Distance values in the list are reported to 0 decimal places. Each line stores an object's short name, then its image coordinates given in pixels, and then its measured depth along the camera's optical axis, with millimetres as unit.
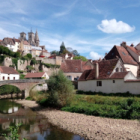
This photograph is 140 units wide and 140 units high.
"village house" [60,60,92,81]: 40125
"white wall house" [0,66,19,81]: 46656
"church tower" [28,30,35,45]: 119119
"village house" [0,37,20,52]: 74238
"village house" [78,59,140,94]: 22594
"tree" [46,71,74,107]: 22375
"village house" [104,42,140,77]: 29986
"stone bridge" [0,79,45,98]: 38281
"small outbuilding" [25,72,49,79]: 48553
